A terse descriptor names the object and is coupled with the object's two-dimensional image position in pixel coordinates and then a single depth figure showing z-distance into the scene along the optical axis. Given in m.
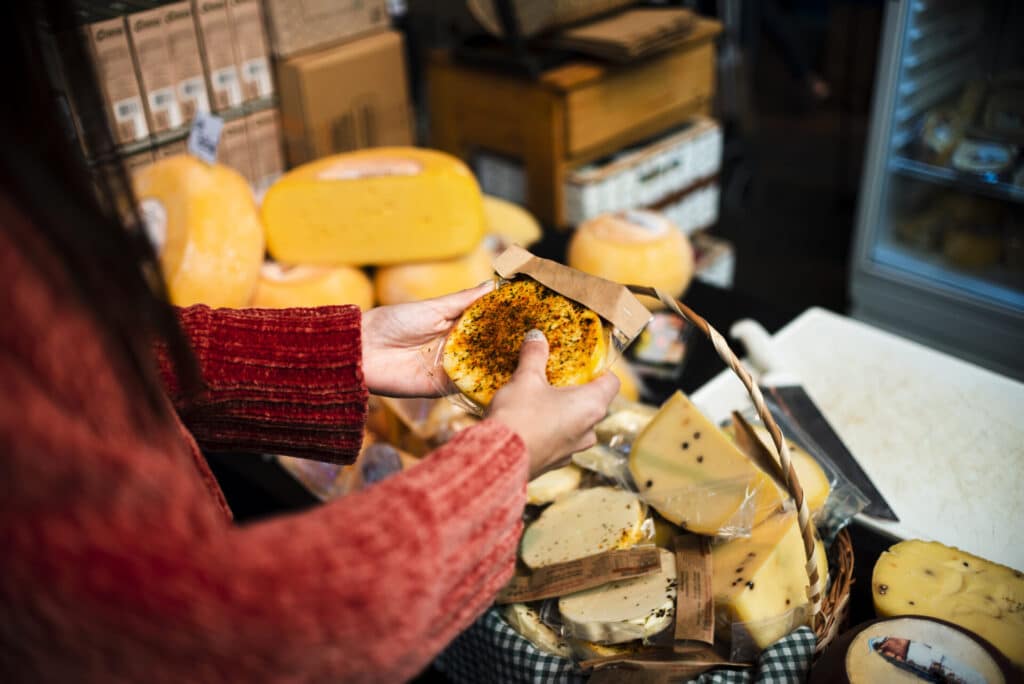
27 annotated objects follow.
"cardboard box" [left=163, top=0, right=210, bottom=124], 1.81
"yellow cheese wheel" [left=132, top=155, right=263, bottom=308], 1.55
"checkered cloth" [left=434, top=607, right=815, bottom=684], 0.90
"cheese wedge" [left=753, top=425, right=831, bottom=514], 1.10
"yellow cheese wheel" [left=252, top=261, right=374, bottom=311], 1.63
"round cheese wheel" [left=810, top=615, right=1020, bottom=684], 0.82
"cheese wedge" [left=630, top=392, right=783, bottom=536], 1.03
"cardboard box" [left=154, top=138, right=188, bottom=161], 1.88
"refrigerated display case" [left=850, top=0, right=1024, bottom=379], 2.30
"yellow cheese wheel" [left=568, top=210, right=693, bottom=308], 1.67
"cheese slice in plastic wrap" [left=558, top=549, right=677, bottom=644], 0.96
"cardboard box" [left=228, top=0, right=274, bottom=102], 1.94
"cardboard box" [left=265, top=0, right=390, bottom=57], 2.02
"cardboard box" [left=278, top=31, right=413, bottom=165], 2.05
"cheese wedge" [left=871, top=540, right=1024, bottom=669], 0.91
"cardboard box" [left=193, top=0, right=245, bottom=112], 1.87
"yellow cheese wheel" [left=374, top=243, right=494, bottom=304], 1.69
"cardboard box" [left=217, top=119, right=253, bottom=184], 2.00
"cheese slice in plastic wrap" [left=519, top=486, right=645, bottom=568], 1.06
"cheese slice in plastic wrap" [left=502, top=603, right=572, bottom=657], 1.01
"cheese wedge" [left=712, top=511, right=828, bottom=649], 0.96
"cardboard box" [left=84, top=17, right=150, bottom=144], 1.71
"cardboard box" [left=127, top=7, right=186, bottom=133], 1.77
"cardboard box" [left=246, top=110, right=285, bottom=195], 2.06
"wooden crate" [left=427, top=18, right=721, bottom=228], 2.28
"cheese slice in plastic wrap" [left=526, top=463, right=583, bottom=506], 1.17
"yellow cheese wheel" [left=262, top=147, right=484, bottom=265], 1.66
